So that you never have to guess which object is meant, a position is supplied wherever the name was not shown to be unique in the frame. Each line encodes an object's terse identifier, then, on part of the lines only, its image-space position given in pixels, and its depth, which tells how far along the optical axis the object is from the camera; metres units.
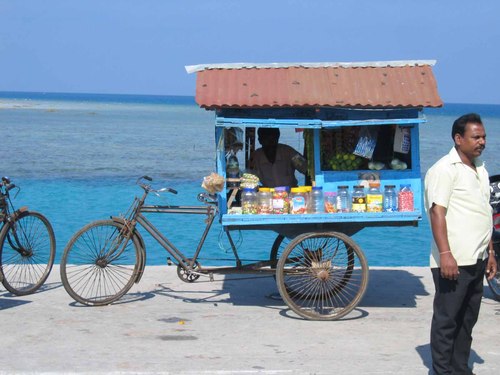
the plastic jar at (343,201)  7.33
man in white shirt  5.17
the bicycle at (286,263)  7.31
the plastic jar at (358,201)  7.30
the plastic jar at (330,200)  7.33
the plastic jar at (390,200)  7.34
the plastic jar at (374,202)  7.30
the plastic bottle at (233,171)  7.51
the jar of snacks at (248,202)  7.33
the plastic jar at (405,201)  7.32
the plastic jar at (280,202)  7.32
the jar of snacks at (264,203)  7.35
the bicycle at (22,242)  8.12
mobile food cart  7.25
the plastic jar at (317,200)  7.31
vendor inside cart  7.83
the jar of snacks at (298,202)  7.32
